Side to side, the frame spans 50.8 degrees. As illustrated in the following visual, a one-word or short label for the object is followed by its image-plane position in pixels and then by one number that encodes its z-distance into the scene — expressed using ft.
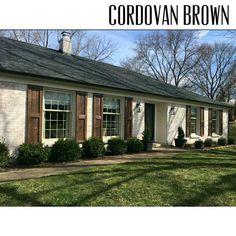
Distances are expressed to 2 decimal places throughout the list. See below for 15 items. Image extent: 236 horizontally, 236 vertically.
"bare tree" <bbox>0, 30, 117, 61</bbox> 77.34
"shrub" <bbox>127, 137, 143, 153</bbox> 35.29
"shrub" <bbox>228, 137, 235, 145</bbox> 59.64
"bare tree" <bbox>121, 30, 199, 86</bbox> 94.95
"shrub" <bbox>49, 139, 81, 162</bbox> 27.28
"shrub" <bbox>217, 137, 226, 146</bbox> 56.01
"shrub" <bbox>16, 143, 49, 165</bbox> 25.02
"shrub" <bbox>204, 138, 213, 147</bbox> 50.31
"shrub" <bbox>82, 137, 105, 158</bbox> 30.21
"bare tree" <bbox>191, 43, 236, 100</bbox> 103.92
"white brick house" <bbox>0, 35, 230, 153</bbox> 26.14
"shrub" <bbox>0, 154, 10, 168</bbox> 23.23
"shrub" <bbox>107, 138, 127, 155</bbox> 33.10
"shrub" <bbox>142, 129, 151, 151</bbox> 37.73
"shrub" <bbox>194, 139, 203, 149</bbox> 46.13
